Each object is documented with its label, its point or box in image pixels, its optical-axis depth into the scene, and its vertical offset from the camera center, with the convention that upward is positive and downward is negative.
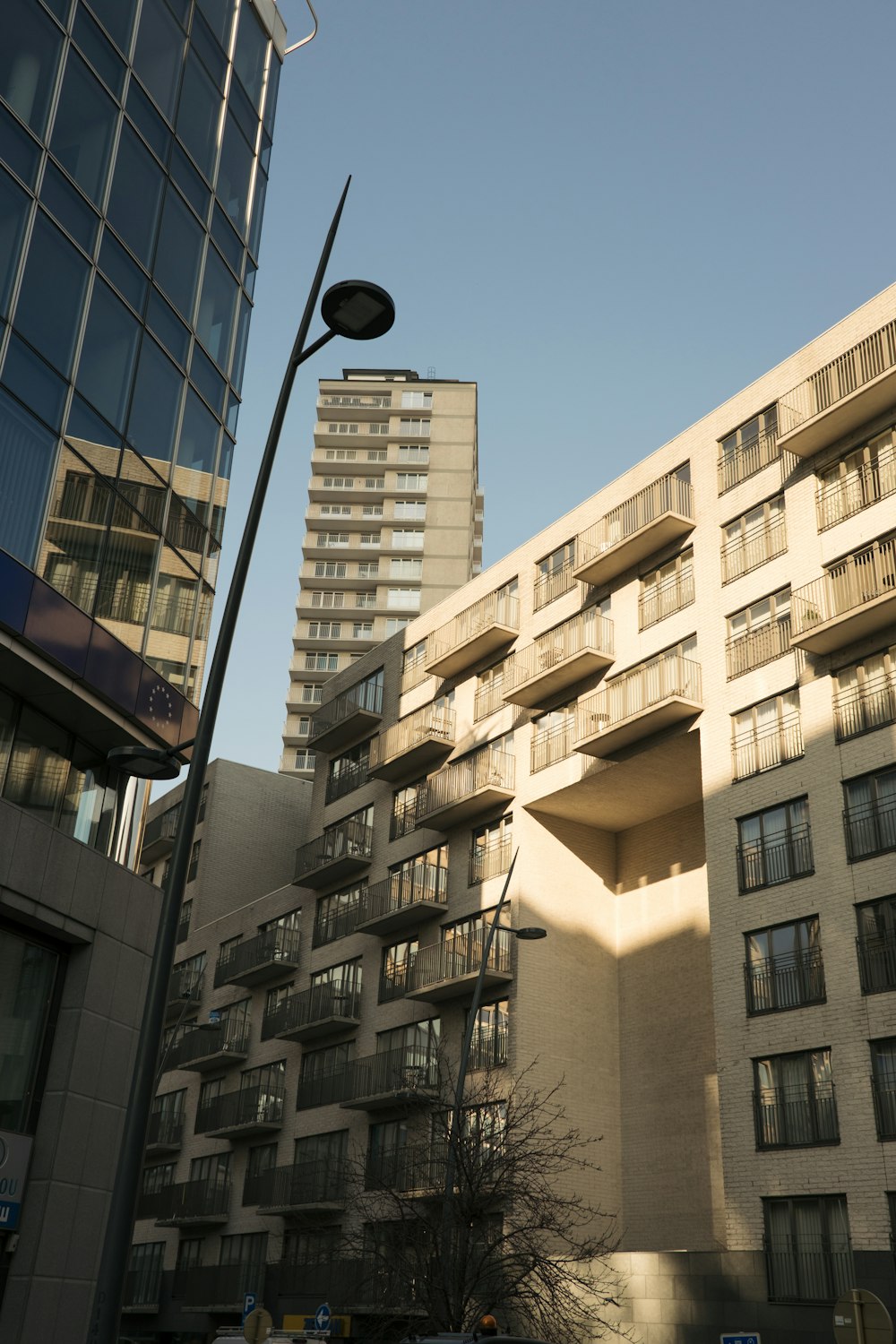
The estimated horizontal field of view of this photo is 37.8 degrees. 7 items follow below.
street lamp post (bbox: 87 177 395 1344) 8.48 +3.49
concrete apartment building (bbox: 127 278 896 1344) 28.81 +12.30
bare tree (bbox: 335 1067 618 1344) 27.02 +2.82
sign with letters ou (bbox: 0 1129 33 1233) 17.03 +1.83
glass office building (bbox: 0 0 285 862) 17.97 +13.11
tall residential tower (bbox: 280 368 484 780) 90.69 +52.67
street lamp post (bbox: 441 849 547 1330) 25.92 +3.66
